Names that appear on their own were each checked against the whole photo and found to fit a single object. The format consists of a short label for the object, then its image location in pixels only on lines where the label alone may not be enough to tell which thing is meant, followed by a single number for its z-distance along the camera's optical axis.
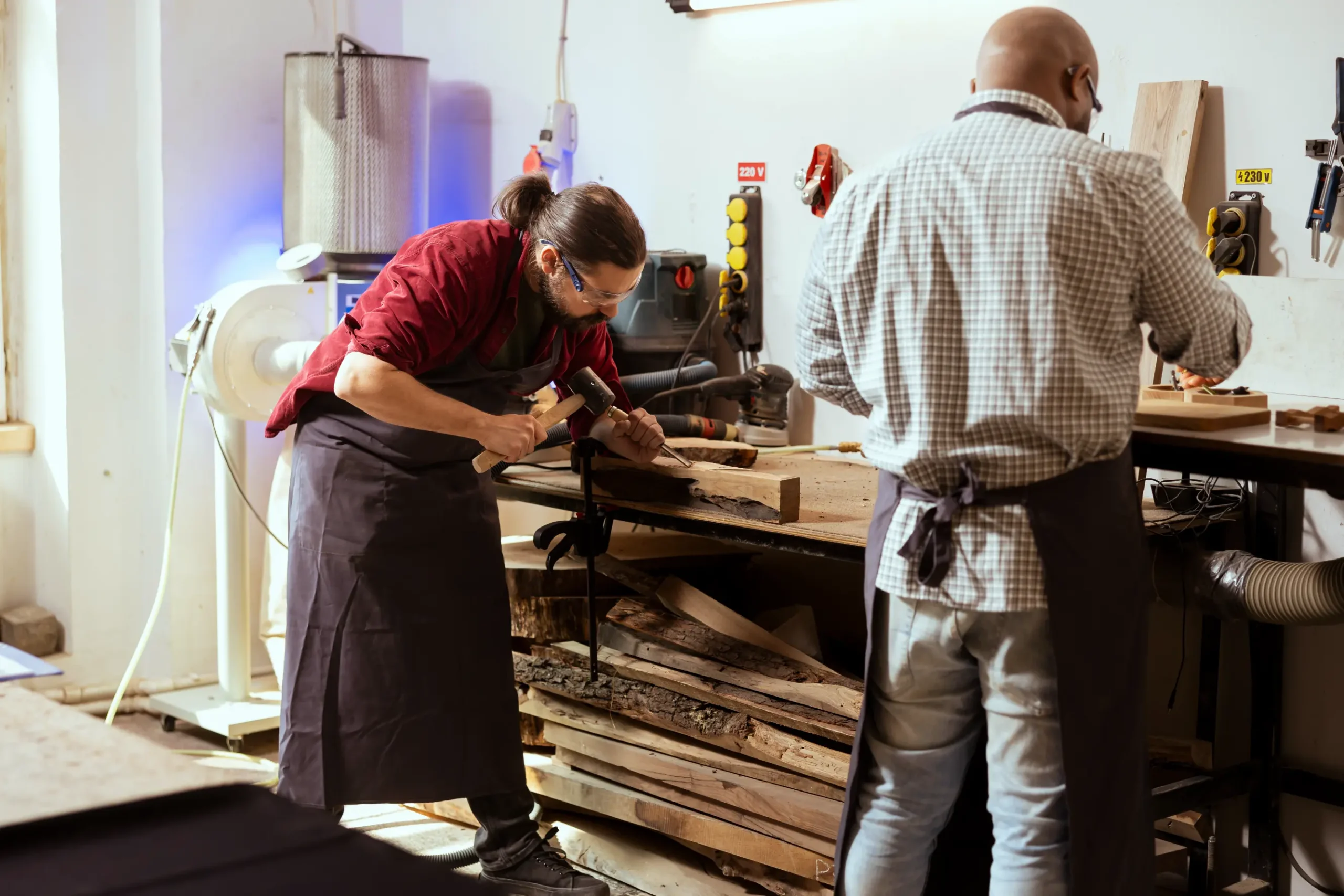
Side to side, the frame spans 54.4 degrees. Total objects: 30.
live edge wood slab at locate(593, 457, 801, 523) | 2.46
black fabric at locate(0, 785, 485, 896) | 0.83
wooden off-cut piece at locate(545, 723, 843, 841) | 2.60
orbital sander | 3.32
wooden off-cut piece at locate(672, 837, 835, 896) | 2.64
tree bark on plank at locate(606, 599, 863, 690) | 2.76
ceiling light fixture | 3.41
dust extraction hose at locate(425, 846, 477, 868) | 2.89
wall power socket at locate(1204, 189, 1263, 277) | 2.64
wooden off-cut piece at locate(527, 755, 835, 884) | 2.63
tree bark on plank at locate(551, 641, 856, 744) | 2.59
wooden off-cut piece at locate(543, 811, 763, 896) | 2.80
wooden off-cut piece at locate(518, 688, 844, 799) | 2.68
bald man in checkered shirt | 1.75
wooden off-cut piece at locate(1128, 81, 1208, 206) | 2.68
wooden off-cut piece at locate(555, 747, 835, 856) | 2.62
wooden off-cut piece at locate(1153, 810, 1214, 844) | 2.82
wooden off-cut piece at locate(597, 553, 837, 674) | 2.88
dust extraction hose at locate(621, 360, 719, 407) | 3.35
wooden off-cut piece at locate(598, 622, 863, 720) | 2.61
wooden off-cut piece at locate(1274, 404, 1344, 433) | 2.17
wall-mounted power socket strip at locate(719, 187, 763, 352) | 3.44
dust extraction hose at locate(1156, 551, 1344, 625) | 2.24
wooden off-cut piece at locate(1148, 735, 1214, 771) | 2.81
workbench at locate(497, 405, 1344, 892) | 2.40
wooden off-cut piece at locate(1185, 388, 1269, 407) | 2.35
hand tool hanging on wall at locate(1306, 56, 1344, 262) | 2.52
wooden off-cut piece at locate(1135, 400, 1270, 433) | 2.12
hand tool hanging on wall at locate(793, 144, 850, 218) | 3.01
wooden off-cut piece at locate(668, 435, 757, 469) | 2.85
